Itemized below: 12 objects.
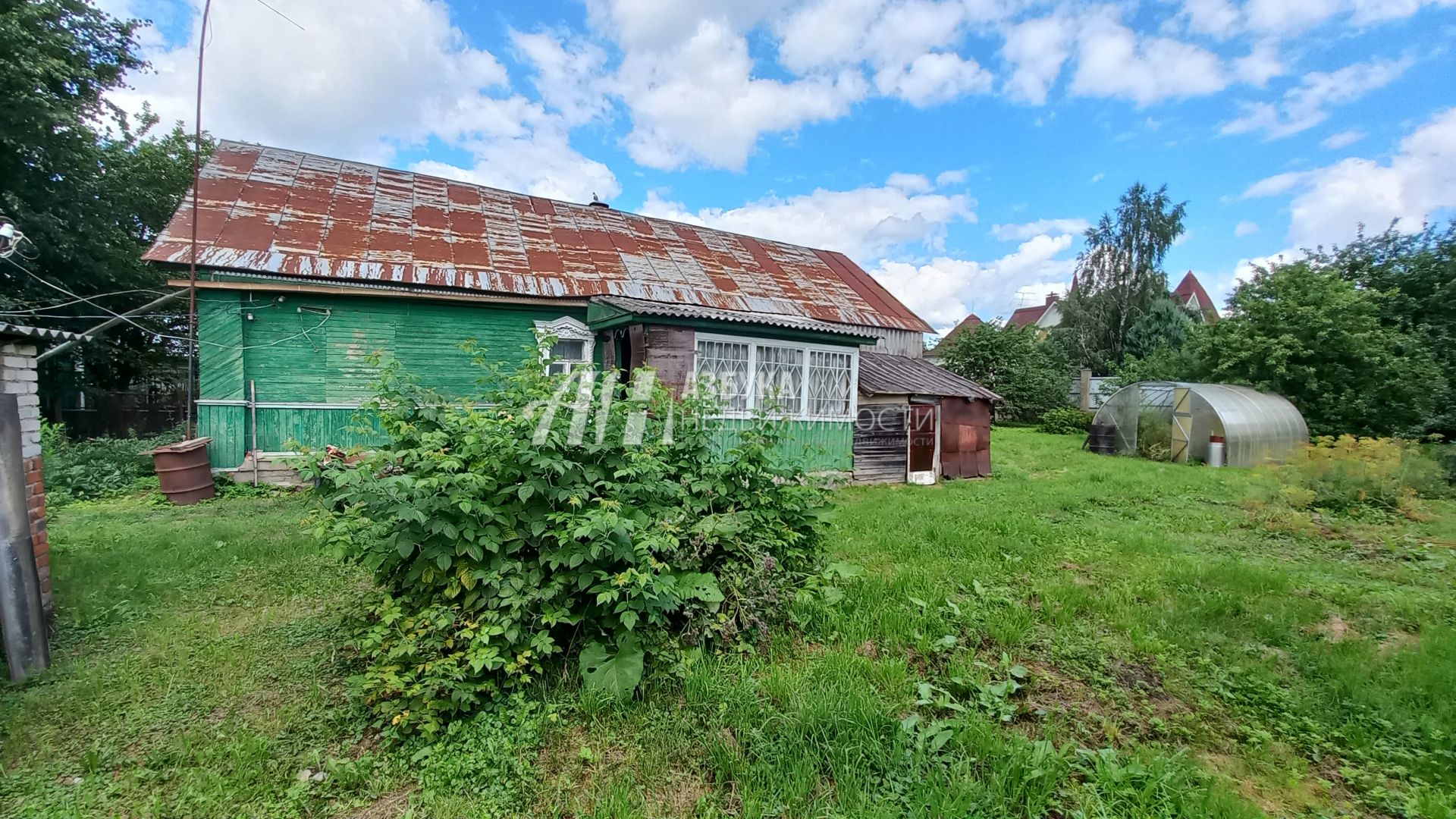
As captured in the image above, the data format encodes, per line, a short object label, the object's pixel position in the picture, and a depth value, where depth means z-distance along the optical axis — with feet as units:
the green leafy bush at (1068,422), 65.77
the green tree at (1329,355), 43.11
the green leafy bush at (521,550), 8.49
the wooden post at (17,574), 9.77
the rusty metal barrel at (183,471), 23.36
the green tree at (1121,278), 82.38
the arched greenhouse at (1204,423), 42.27
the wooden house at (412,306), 26.05
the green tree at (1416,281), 44.32
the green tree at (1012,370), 72.79
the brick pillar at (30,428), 11.11
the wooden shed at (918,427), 33.27
